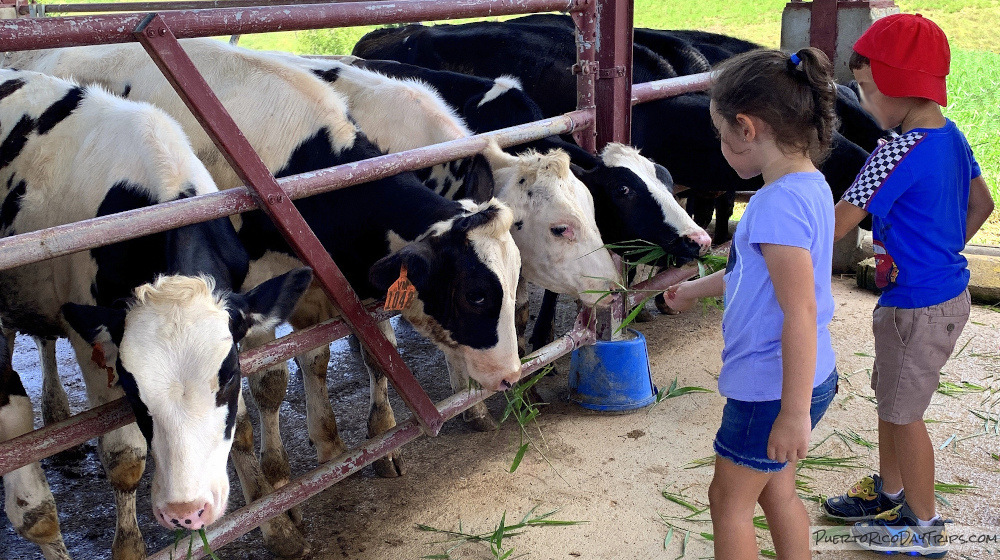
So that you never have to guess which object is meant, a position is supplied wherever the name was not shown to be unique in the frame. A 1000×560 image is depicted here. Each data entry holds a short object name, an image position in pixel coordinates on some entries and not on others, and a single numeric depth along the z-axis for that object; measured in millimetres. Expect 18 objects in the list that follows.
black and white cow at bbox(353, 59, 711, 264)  3951
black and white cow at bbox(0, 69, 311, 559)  2248
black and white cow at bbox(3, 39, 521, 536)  3121
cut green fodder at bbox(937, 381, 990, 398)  4242
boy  2621
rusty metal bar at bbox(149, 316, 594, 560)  2588
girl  1997
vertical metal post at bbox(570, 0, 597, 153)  3807
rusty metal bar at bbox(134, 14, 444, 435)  2363
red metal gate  2215
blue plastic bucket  4176
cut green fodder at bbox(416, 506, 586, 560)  3074
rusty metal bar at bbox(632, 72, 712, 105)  4246
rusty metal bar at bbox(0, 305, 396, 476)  2258
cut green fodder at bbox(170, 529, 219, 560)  2430
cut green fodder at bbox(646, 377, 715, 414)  4332
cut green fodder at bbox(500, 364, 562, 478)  3424
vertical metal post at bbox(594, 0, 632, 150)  3828
